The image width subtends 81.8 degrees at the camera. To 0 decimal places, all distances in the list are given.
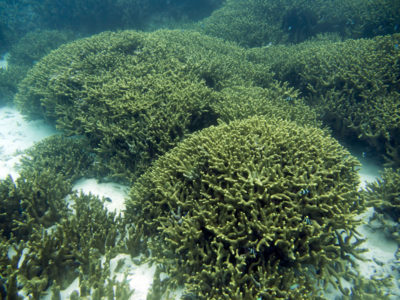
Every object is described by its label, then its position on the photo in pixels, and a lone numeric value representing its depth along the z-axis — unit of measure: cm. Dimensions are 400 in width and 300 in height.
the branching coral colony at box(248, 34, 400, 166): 575
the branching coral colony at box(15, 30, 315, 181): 523
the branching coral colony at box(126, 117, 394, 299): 296
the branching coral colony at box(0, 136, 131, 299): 319
